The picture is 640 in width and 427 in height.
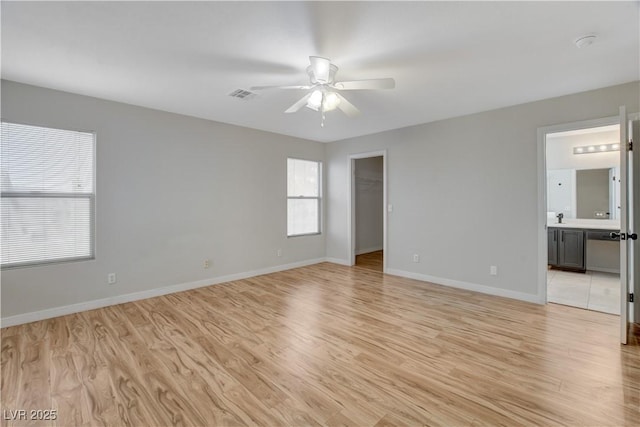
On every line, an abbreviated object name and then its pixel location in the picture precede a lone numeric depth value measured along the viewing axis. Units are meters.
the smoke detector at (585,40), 2.10
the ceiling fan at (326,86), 2.27
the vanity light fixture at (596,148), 4.76
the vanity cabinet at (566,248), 4.77
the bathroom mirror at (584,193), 4.86
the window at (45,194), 2.92
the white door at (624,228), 2.51
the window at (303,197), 5.57
